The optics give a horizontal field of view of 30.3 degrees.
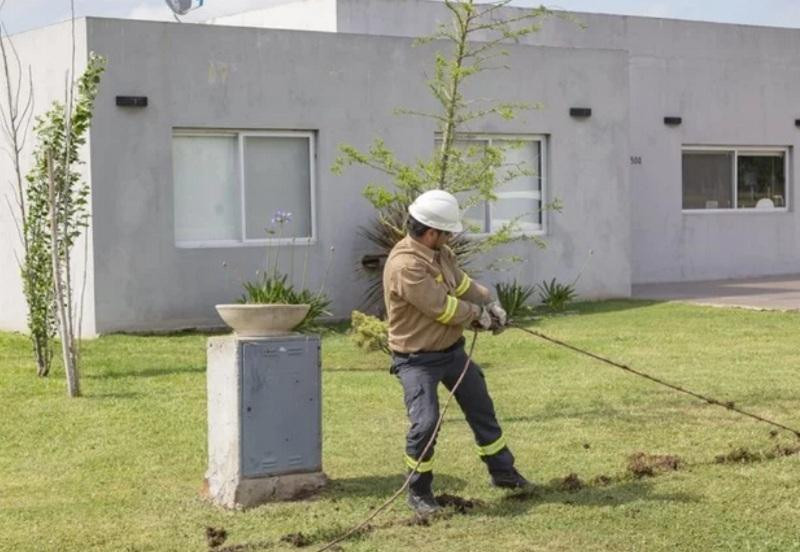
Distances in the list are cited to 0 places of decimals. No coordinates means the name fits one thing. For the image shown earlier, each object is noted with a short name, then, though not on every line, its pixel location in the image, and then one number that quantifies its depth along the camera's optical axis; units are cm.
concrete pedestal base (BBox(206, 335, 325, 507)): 873
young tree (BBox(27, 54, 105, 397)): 1296
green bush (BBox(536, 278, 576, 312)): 2000
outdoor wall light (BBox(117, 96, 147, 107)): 1775
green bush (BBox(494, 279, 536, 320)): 1825
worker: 841
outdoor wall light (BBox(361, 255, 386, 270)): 1927
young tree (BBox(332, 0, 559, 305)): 1273
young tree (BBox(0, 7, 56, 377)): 1416
